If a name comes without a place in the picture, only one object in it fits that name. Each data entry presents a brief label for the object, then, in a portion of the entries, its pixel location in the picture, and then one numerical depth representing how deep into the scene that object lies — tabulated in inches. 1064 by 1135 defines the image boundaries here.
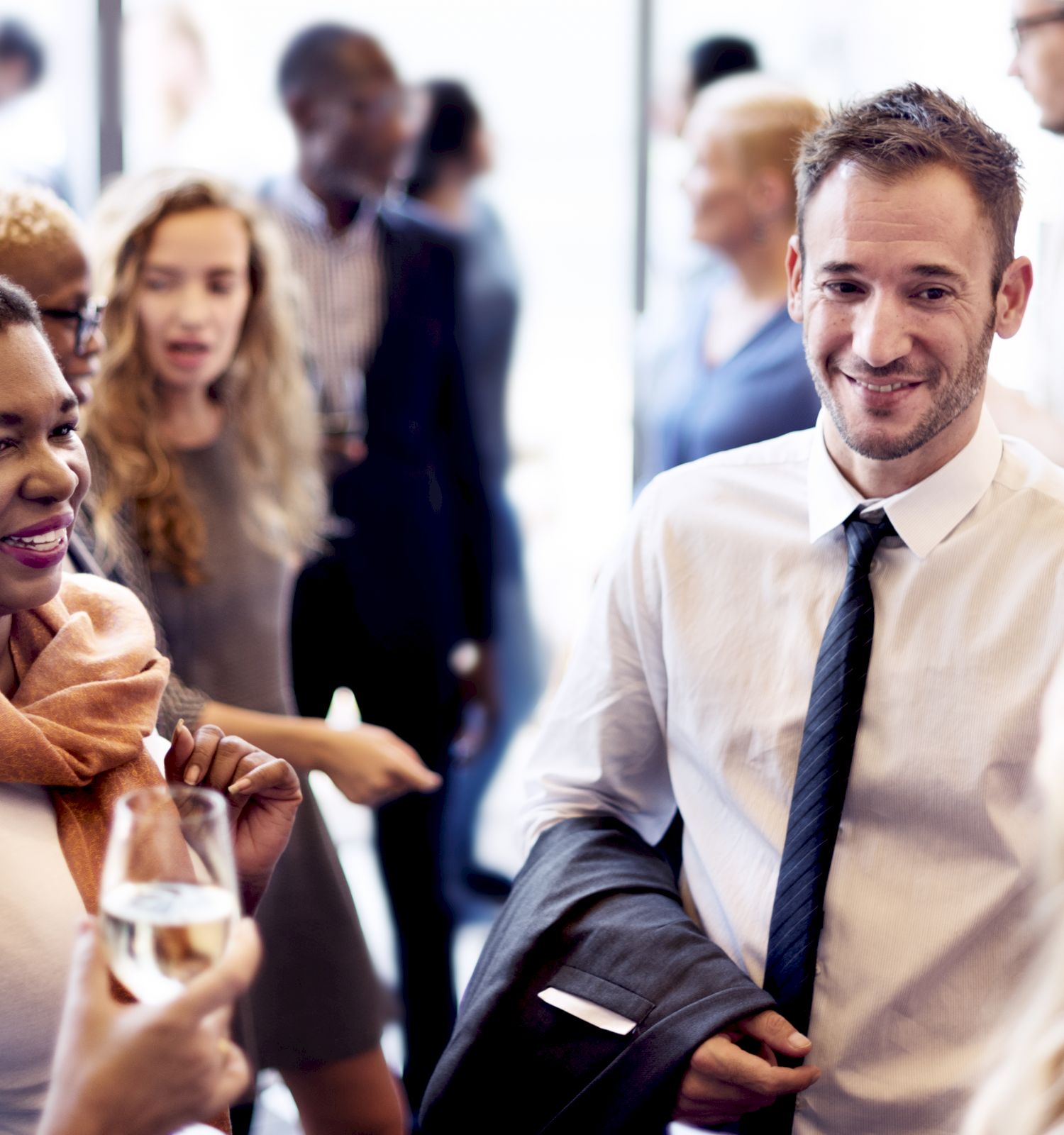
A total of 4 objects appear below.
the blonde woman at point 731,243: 92.9
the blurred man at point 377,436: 107.3
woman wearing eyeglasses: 60.5
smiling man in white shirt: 51.7
